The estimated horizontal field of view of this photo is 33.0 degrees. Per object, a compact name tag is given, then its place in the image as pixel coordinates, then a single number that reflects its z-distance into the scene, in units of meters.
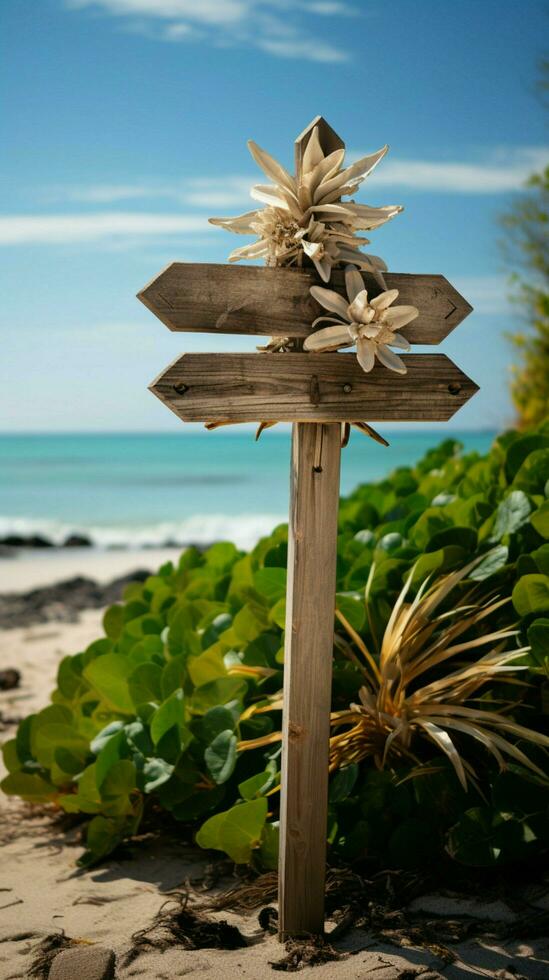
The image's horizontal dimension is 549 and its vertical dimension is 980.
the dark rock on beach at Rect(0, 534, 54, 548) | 13.12
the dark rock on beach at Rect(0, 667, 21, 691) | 4.70
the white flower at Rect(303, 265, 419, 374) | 1.97
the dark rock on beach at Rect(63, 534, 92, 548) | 13.21
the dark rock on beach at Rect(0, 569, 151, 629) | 6.69
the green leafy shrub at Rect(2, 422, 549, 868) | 2.37
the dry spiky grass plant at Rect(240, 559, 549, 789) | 2.36
